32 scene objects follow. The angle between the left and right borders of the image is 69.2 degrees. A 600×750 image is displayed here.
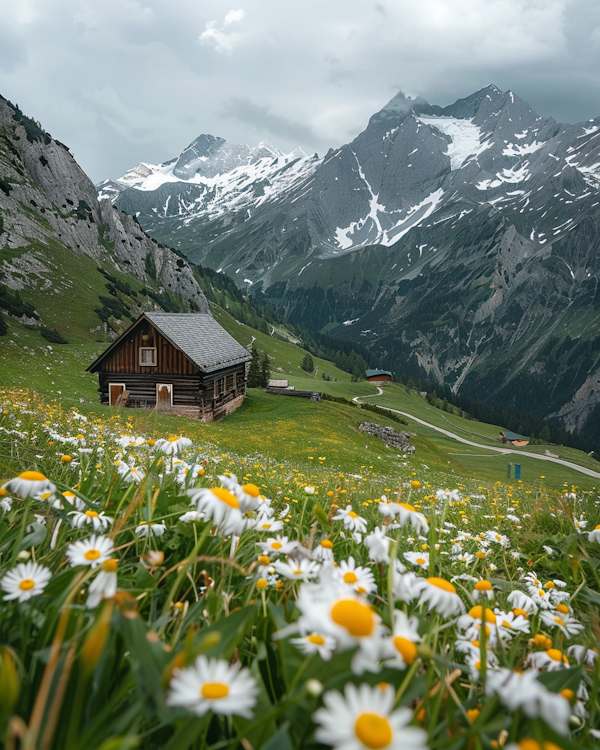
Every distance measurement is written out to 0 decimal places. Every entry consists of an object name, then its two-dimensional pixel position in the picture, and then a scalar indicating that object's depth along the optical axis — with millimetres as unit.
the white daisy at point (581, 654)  2232
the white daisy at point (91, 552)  1778
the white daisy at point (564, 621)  2343
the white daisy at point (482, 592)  2019
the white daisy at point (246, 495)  2045
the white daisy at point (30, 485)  2289
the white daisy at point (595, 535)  3063
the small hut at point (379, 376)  133112
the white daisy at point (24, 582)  1593
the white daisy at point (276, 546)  2185
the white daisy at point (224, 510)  1862
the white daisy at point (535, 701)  898
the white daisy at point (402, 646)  1140
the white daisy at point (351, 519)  2916
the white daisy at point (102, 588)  1550
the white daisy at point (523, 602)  2740
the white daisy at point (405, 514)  2266
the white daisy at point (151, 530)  2733
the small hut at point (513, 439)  102462
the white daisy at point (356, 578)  1885
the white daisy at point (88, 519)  2512
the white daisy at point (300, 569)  1836
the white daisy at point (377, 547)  1844
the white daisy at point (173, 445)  4031
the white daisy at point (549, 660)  1850
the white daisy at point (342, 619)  958
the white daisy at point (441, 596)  1700
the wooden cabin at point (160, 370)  35000
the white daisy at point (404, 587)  1634
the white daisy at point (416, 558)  2643
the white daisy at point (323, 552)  2438
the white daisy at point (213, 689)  871
